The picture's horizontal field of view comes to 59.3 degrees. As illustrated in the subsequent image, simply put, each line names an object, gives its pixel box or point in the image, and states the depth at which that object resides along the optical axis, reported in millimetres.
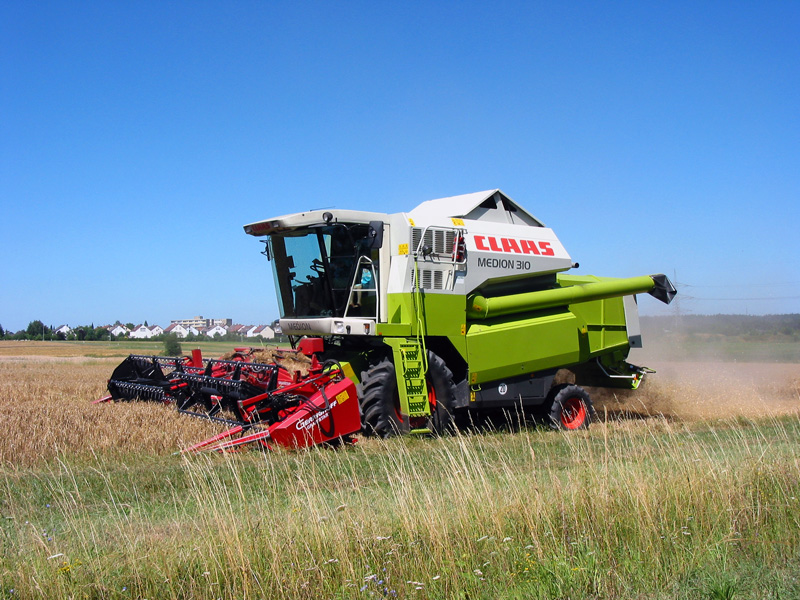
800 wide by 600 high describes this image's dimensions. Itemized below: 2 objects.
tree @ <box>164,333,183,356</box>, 31016
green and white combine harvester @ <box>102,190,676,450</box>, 8633
